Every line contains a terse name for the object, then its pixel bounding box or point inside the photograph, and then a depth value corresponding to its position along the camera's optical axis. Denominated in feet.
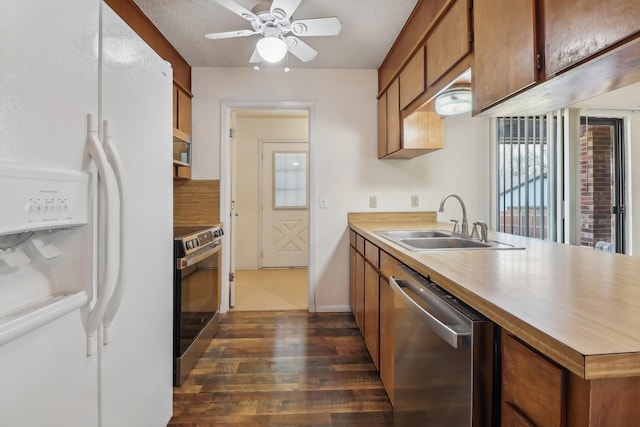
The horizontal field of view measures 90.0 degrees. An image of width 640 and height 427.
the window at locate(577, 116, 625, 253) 8.46
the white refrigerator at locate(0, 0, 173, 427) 2.31
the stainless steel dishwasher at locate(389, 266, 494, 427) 2.56
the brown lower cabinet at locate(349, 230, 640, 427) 1.67
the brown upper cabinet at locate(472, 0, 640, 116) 2.75
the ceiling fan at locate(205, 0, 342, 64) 6.19
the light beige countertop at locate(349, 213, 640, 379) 1.67
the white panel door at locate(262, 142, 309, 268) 16.61
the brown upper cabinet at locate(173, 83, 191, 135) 8.80
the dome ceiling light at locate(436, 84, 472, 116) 6.32
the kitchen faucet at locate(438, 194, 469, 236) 6.67
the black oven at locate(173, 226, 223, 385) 6.21
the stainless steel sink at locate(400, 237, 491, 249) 6.03
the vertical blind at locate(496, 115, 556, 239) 9.41
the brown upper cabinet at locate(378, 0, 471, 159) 5.14
